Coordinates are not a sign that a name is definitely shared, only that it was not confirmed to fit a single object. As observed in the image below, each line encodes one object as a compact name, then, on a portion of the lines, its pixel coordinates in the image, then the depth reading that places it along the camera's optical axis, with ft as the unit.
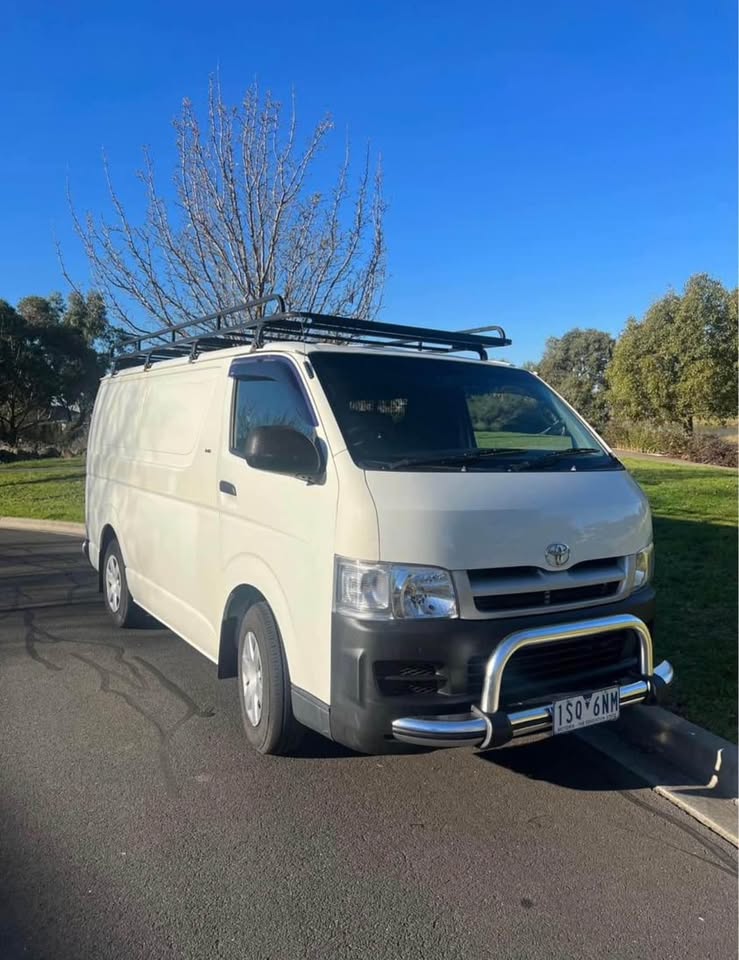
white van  10.39
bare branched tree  34.42
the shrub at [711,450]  71.20
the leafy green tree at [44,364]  108.27
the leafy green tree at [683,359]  82.69
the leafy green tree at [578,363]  155.33
